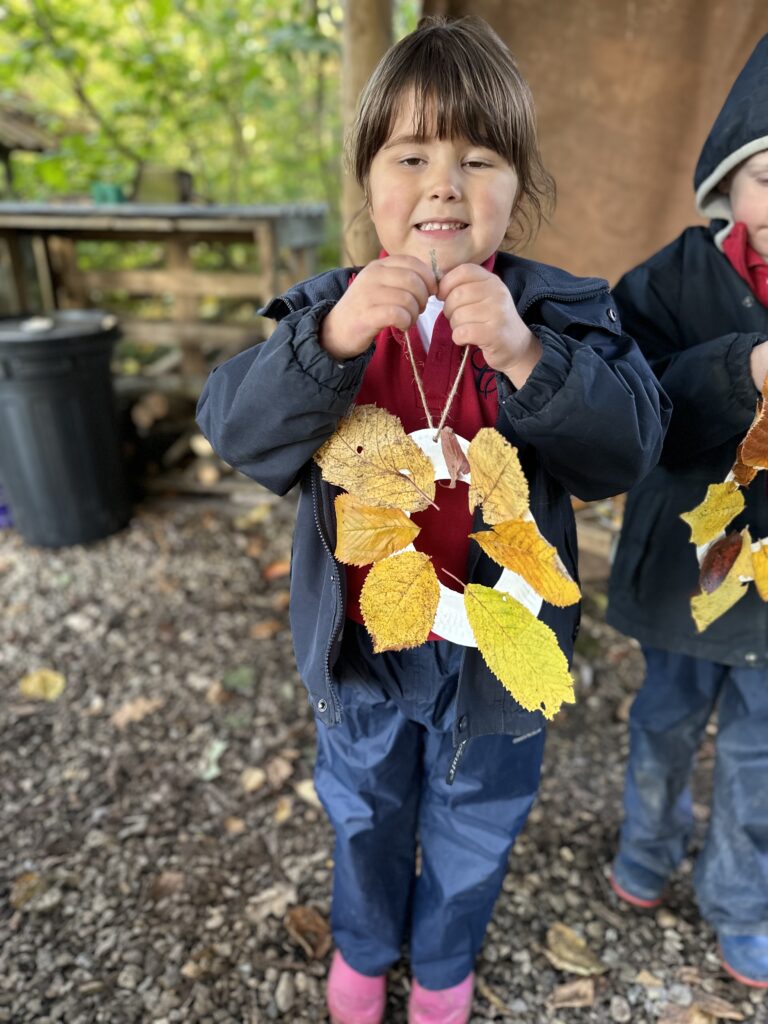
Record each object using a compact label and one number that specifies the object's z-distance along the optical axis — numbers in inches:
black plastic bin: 114.0
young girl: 32.6
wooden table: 122.0
